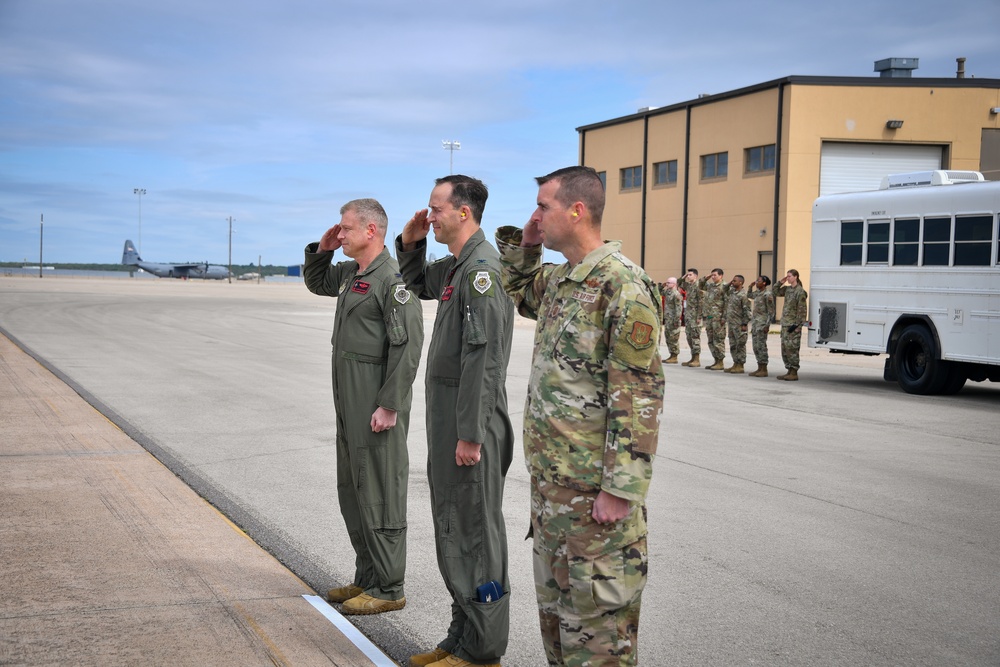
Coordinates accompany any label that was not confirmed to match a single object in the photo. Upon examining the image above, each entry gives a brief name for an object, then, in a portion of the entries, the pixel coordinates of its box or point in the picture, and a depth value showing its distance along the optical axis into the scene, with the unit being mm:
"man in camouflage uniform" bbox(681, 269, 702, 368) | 20516
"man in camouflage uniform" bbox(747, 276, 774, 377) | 18062
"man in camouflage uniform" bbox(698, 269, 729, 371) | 19469
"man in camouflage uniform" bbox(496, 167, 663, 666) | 3162
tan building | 33812
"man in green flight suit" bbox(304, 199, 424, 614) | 4695
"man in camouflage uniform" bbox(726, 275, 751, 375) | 19188
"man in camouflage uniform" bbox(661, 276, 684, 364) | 21078
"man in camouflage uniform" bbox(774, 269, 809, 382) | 17312
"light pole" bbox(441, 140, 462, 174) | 68625
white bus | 14469
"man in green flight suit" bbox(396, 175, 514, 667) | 3967
